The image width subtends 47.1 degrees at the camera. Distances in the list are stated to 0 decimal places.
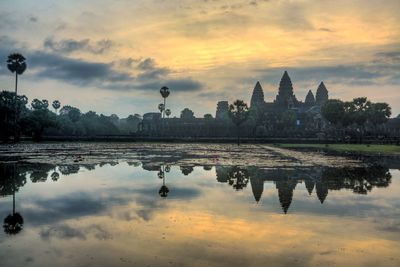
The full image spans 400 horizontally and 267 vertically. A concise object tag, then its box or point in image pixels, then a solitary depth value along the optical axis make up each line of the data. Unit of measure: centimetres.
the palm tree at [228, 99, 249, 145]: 13775
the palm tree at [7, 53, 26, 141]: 9931
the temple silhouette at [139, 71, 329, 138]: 15175
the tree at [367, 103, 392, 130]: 13281
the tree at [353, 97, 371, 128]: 12350
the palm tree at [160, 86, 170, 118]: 14475
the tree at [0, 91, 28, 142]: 8522
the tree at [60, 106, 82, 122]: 16012
